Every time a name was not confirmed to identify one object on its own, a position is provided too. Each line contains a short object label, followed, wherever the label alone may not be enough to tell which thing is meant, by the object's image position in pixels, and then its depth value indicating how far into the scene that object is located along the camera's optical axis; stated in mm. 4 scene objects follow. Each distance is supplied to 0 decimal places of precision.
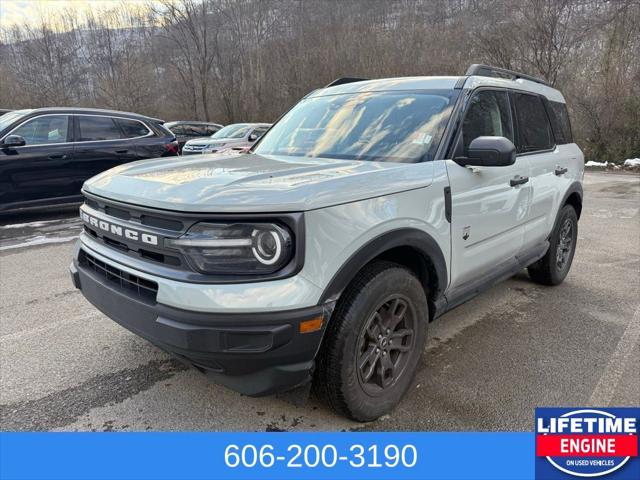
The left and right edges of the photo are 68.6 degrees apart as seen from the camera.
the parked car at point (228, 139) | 14203
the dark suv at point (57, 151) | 7043
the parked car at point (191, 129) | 18125
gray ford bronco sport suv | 1976
